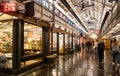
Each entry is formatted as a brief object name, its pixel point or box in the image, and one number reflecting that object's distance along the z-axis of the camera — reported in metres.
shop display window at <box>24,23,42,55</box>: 4.52
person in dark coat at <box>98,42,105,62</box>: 6.05
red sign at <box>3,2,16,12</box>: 3.47
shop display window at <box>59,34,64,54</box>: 8.78
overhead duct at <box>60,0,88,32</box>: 6.31
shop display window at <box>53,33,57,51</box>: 7.49
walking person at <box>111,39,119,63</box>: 4.46
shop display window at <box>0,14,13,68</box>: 3.93
